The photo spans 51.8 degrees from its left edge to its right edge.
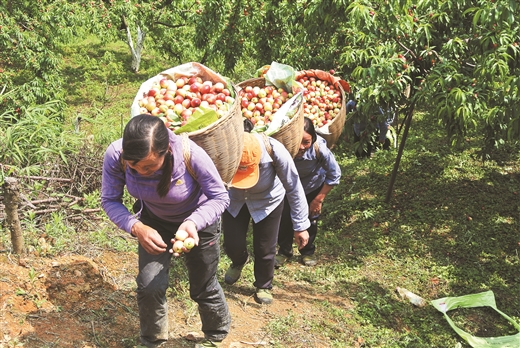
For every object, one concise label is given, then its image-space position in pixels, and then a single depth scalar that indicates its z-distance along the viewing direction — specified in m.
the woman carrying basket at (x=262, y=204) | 3.50
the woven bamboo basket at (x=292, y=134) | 3.99
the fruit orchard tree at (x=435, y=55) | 3.96
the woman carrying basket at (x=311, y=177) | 4.27
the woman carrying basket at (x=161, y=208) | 2.38
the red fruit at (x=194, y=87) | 3.74
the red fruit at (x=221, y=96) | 3.63
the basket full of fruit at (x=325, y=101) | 5.20
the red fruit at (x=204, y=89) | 3.74
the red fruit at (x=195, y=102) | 3.58
